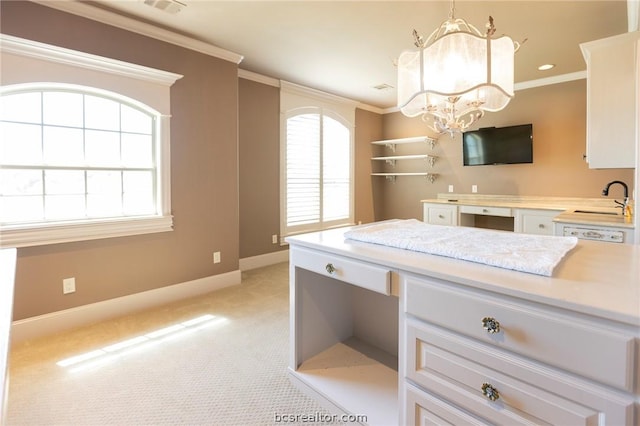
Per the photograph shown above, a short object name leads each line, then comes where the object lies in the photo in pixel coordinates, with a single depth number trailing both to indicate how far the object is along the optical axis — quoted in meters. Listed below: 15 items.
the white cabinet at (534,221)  3.84
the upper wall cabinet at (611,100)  2.64
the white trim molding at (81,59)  2.28
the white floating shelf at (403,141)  5.41
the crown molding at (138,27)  2.49
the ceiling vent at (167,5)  2.52
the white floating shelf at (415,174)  5.57
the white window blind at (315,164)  4.76
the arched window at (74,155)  2.39
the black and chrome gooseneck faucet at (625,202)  2.95
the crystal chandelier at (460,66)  1.76
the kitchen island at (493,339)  0.84
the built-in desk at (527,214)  2.77
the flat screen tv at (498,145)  4.43
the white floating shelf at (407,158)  5.52
